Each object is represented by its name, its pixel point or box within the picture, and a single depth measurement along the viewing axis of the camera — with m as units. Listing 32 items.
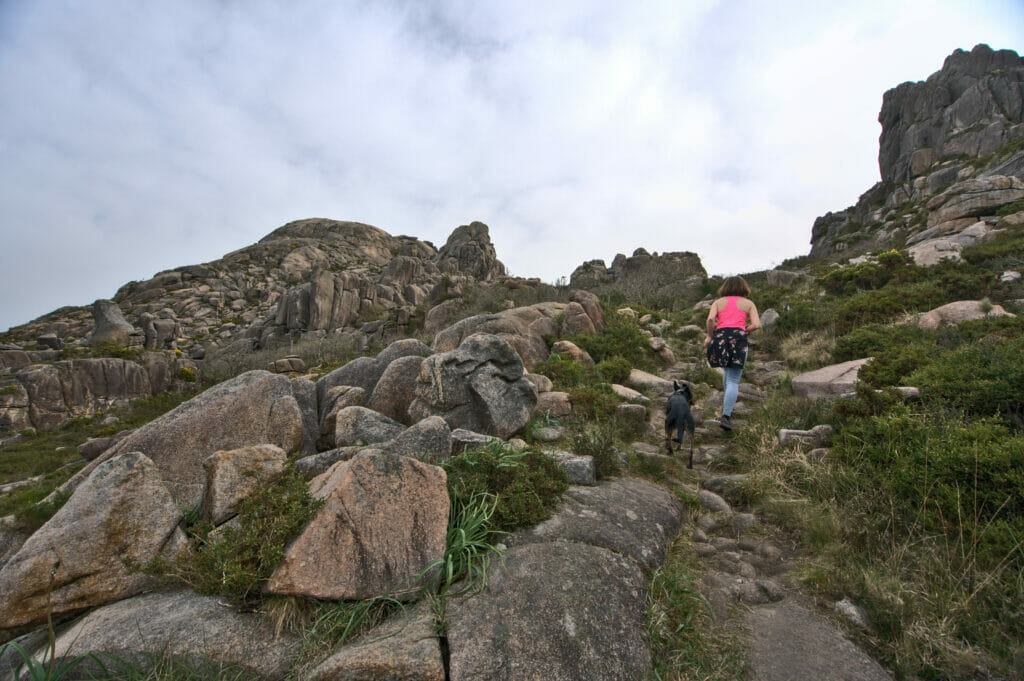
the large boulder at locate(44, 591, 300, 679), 2.58
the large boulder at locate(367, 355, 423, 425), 6.76
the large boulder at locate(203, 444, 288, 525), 3.56
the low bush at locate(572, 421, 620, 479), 5.34
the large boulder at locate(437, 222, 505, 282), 50.12
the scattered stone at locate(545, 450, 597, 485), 4.86
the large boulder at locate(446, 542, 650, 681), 2.51
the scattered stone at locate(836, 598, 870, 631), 2.95
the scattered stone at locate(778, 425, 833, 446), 5.63
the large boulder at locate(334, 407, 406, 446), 5.18
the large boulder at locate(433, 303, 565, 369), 11.55
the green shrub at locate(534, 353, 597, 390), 9.71
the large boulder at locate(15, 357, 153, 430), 16.98
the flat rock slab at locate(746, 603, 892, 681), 2.64
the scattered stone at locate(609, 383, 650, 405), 9.10
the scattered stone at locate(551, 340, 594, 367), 11.57
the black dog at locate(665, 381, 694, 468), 6.36
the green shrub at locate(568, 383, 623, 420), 7.59
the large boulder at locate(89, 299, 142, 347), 25.63
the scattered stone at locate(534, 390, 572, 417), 7.68
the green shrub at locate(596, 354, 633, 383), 10.63
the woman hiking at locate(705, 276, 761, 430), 7.06
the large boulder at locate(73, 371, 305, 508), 4.79
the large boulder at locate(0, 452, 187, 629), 2.94
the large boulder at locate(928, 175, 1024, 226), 20.48
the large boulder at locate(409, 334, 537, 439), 6.43
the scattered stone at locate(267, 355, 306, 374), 19.77
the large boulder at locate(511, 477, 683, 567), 3.73
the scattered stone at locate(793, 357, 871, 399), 7.18
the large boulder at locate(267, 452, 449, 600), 2.87
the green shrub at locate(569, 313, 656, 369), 12.59
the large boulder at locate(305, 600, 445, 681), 2.38
